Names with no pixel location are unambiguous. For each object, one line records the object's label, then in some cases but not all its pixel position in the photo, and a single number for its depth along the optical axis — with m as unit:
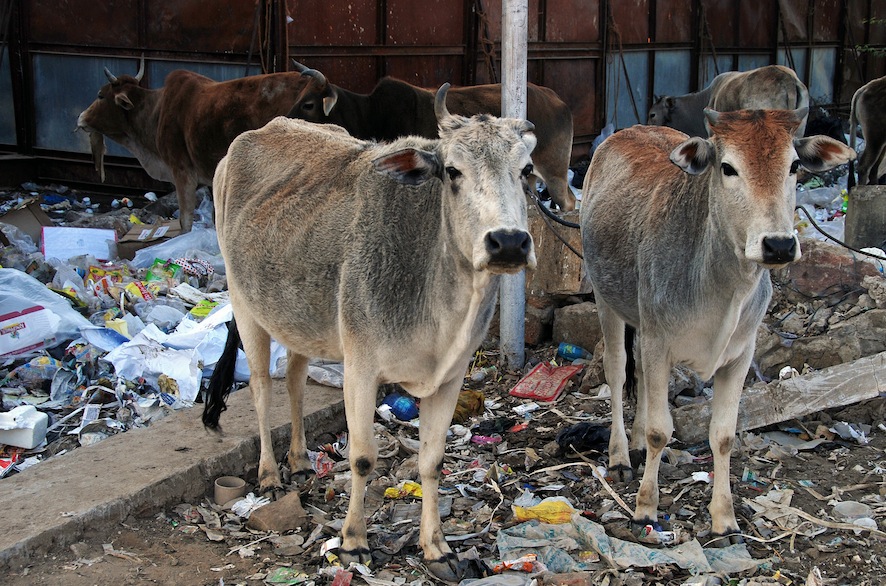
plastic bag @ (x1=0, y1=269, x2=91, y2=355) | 6.46
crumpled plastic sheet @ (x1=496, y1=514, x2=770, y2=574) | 4.20
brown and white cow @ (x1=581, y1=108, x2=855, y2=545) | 3.99
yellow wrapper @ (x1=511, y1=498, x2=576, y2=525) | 4.63
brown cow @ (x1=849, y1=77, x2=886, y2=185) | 10.46
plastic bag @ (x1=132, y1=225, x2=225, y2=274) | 8.95
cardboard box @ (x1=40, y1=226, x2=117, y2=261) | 9.09
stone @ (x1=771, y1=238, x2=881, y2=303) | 7.02
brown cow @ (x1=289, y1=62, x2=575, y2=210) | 9.47
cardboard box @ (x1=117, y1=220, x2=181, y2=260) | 9.47
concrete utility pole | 6.70
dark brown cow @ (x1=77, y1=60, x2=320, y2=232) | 10.12
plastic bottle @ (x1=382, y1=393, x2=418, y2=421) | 6.07
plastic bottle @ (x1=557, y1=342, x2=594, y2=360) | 7.07
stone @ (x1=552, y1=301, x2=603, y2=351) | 7.12
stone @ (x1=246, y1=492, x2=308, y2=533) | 4.61
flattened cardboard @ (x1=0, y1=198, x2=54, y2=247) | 9.75
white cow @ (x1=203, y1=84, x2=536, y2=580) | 3.74
